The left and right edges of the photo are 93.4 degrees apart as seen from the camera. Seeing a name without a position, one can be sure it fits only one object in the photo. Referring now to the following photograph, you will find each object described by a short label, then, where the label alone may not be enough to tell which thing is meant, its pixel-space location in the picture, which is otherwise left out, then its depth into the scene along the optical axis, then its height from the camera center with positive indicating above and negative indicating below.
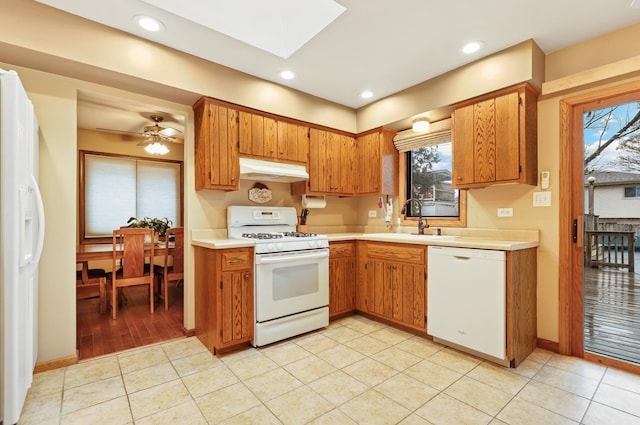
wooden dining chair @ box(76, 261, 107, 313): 3.37 -0.82
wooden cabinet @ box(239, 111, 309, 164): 3.06 +0.79
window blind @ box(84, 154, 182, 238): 4.96 +0.37
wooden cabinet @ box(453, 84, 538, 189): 2.52 +0.64
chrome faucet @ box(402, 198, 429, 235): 3.45 -0.12
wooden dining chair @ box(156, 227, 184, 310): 3.93 -0.58
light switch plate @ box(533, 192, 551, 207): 2.59 +0.10
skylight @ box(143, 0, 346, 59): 2.19 +1.51
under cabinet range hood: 3.00 +0.43
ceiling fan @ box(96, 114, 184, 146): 4.34 +1.26
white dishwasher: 2.29 -0.72
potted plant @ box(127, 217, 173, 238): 4.46 -0.19
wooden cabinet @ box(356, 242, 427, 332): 2.85 -0.73
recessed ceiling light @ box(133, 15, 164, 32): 2.16 +1.39
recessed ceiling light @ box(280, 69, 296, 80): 3.02 +1.40
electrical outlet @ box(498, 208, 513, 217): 2.81 -0.01
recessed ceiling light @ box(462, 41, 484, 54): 2.48 +1.38
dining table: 3.27 -0.46
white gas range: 2.69 -0.61
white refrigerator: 1.51 -0.16
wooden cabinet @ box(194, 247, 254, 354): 2.52 -0.74
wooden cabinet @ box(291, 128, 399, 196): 3.63 +0.60
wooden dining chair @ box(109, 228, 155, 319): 3.53 -0.58
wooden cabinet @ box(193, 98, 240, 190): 2.83 +0.63
